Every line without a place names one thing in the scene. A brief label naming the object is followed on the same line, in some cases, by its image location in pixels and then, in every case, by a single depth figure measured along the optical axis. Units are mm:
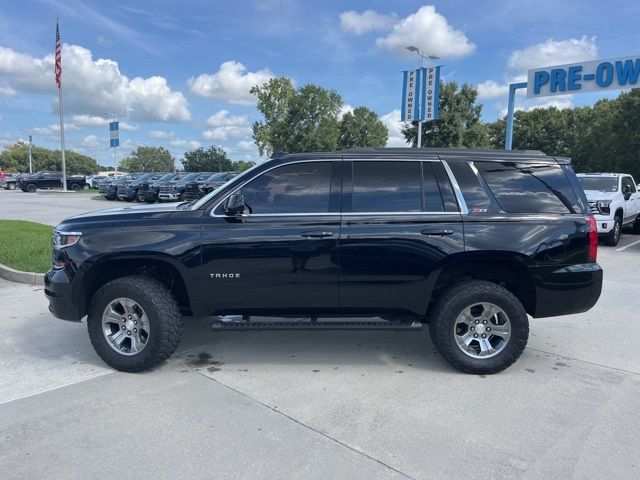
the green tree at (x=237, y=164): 80744
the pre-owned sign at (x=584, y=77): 16844
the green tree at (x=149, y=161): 150875
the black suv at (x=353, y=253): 4172
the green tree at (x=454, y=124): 36219
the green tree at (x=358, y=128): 63312
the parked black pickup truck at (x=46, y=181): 39844
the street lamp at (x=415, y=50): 22683
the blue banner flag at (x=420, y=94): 23391
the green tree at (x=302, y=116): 43281
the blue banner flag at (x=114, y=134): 46322
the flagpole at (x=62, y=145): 38288
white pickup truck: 11625
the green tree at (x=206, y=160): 82938
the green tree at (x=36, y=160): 114875
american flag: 33156
